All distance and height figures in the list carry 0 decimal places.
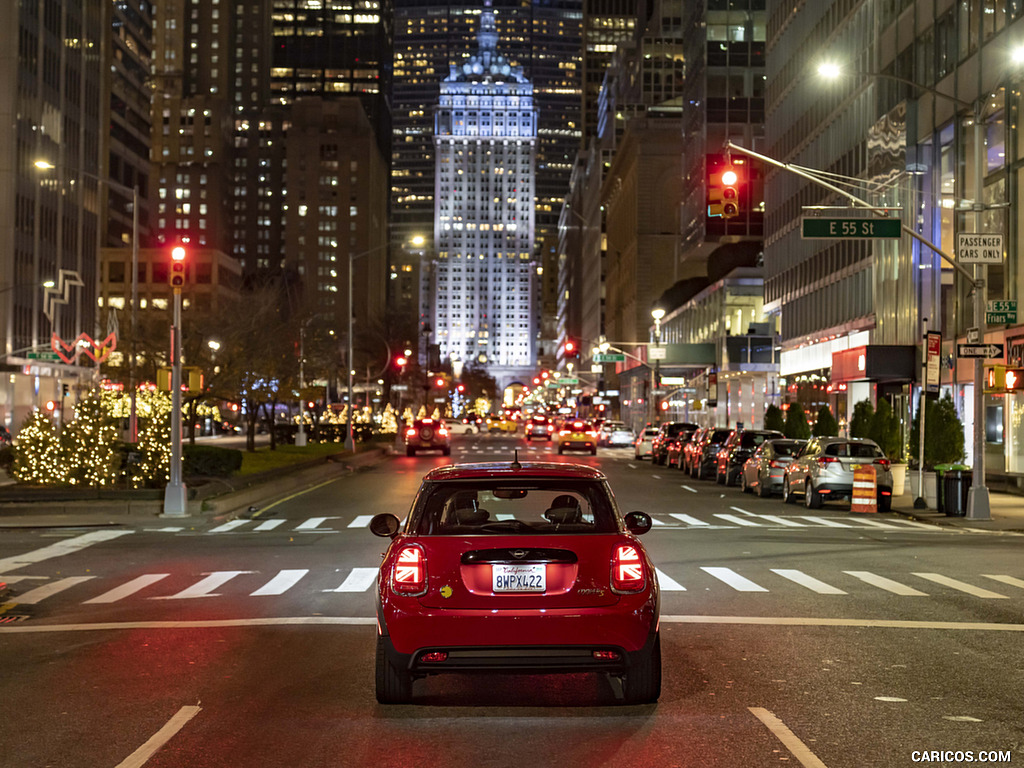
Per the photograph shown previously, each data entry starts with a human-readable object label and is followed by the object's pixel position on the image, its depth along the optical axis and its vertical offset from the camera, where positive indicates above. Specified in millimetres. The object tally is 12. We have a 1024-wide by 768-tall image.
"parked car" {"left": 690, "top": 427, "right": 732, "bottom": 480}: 41906 -1660
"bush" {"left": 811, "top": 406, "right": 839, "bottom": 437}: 41250 -641
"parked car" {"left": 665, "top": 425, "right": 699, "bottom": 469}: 48781 -1720
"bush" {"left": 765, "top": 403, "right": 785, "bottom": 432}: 50469 -569
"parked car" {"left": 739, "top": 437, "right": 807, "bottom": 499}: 32219 -1560
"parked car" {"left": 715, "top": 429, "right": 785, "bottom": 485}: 37094 -1396
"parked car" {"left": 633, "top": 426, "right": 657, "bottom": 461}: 61719 -1911
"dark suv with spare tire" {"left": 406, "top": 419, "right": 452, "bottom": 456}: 59156 -1554
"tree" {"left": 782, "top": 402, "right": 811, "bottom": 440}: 46156 -724
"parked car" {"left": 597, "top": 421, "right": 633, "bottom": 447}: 78250 -1933
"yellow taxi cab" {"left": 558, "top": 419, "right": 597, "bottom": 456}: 62188 -1541
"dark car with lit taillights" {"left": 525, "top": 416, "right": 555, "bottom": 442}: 81312 -1559
